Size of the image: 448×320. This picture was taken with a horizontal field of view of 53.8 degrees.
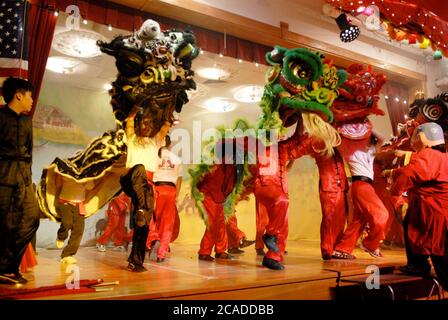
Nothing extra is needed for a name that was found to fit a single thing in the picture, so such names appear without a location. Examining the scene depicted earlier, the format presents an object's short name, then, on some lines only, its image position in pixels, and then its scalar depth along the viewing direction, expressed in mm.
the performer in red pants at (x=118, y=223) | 4418
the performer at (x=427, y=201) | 2785
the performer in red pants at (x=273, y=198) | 2791
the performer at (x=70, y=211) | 2707
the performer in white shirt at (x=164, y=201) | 3298
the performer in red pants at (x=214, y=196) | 3234
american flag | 2639
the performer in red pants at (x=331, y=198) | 3379
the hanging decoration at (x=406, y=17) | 4391
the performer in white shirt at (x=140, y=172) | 2523
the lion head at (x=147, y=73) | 2666
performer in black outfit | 2033
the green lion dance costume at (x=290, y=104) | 2967
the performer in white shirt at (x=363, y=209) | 3412
